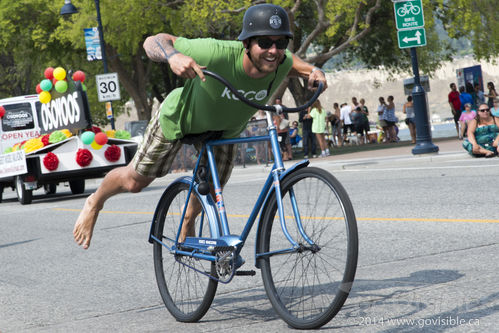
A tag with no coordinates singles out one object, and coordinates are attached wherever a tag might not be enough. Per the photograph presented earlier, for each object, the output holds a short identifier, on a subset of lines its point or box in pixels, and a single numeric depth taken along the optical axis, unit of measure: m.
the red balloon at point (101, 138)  17.52
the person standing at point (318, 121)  23.31
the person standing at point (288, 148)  24.41
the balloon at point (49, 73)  18.52
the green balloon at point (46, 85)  18.48
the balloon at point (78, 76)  18.05
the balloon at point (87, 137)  17.33
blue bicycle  4.04
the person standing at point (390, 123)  32.28
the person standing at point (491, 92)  26.69
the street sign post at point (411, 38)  18.48
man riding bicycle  4.32
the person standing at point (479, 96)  29.47
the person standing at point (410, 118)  27.66
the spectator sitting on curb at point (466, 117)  19.65
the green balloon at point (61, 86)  18.19
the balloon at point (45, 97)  18.61
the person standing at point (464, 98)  27.83
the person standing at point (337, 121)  33.41
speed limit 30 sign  26.92
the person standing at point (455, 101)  28.61
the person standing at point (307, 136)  24.66
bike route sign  18.47
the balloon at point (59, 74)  18.23
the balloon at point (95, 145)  17.73
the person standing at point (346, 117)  34.01
